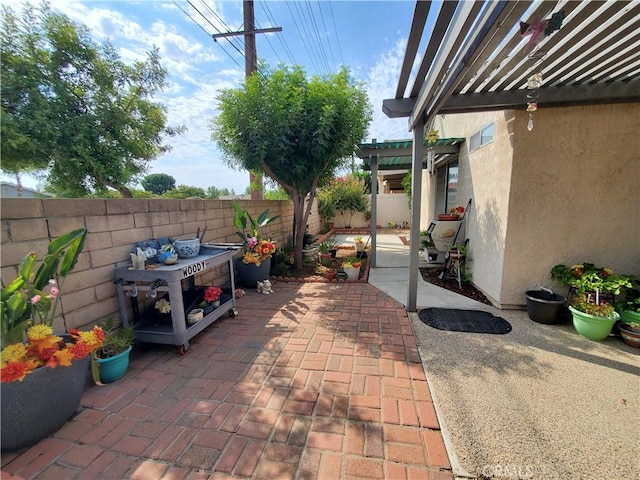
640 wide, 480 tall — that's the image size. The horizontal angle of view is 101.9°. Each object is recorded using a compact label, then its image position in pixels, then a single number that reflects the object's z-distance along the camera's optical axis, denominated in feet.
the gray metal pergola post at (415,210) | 11.47
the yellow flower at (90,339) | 5.89
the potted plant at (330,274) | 17.46
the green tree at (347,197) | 42.60
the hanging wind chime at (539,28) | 5.33
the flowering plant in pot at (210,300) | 10.49
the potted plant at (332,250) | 21.94
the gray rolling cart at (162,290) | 8.23
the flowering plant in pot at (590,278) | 9.81
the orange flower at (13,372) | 4.65
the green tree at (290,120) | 15.08
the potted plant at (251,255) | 15.40
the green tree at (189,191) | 66.99
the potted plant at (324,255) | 21.01
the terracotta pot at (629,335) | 8.98
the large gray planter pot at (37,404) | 4.96
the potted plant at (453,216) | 18.11
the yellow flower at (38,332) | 5.17
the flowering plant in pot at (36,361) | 4.95
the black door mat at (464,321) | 10.57
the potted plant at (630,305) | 9.24
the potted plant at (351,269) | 17.43
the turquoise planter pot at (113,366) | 7.25
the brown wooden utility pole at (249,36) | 21.08
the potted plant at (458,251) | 15.78
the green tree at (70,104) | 19.71
